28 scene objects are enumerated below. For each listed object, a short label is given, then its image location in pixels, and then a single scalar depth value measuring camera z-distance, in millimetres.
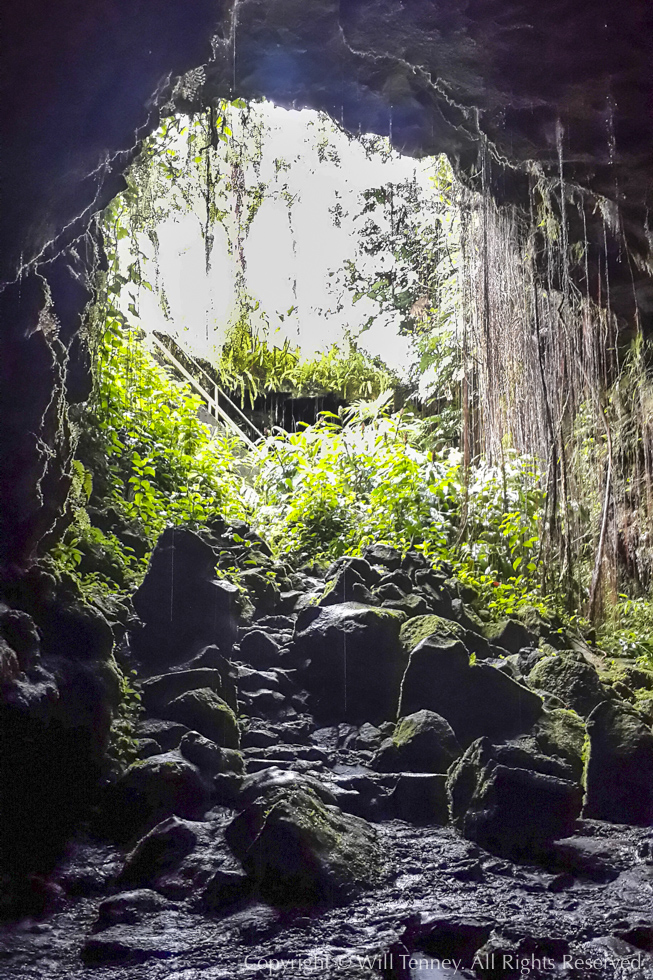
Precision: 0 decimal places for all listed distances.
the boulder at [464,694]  4734
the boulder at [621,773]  3975
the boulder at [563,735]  4398
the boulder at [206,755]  4000
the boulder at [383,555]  7359
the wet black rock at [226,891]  2996
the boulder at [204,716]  4367
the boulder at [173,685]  4581
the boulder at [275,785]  3475
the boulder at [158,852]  3168
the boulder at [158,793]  3666
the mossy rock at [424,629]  5316
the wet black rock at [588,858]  3350
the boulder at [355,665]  5262
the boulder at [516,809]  3594
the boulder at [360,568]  6699
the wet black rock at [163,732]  4176
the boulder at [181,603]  5344
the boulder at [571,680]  5031
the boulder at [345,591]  6184
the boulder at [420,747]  4289
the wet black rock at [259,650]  5787
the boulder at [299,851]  3018
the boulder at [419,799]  3959
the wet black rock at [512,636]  6168
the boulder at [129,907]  2854
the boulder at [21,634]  3529
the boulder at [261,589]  6949
